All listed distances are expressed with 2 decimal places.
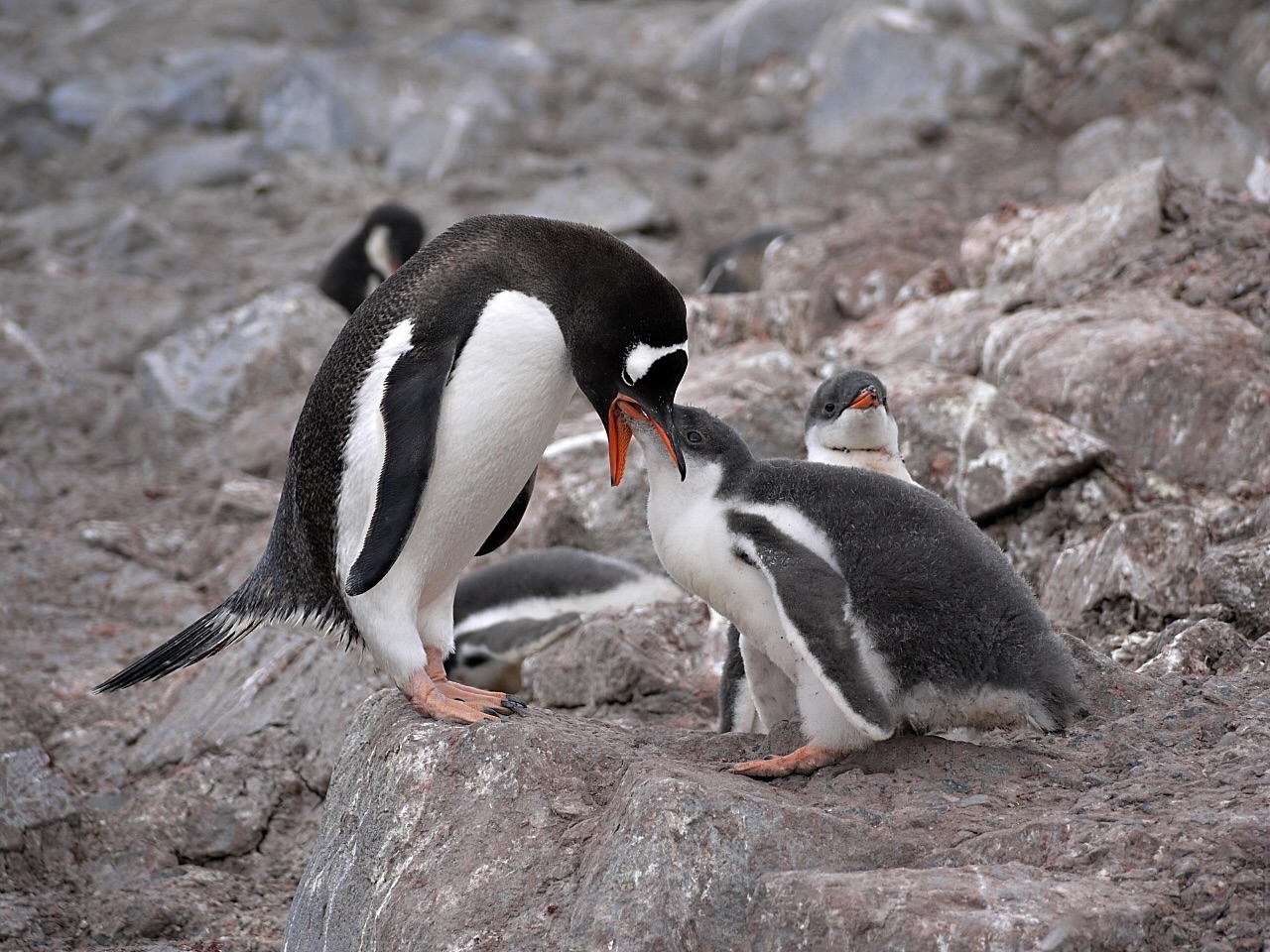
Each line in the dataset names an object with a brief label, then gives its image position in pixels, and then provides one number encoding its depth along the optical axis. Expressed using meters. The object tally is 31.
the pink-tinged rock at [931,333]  13.11
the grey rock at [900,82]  26.42
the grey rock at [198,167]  27.69
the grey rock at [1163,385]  10.42
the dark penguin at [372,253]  20.16
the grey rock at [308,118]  28.75
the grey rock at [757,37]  30.42
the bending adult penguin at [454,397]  6.71
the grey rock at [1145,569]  8.94
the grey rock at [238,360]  18.14
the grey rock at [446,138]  27.87
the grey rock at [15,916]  8.06
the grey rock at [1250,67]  22.53
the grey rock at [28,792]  9.11
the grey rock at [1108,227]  13.43
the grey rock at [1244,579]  8.08
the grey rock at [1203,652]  7.75
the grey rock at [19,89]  30.27
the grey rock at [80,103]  30.31
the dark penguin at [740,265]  20.07
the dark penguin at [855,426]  8.41
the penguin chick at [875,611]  6.18
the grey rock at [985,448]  10.54
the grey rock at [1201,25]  25.59
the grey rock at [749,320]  15.37
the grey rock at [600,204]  23.98
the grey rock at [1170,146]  19.97
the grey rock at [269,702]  9.68
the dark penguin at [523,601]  10.78
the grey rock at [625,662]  9.45
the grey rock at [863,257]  16.86
